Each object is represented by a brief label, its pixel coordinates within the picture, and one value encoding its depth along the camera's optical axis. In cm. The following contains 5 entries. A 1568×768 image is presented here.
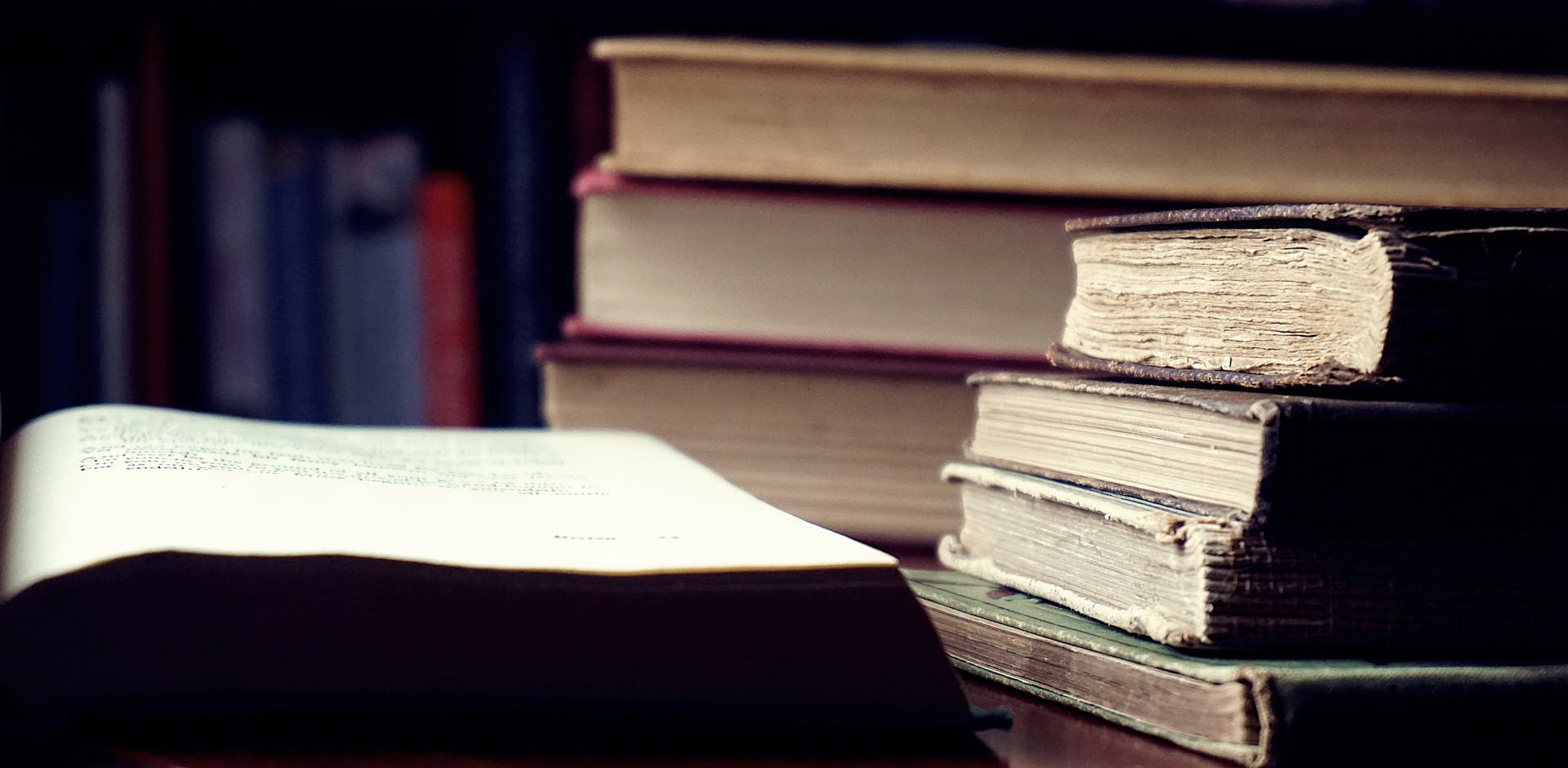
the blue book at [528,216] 231
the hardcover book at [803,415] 197
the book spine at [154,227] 230
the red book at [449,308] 234
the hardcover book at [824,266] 198
